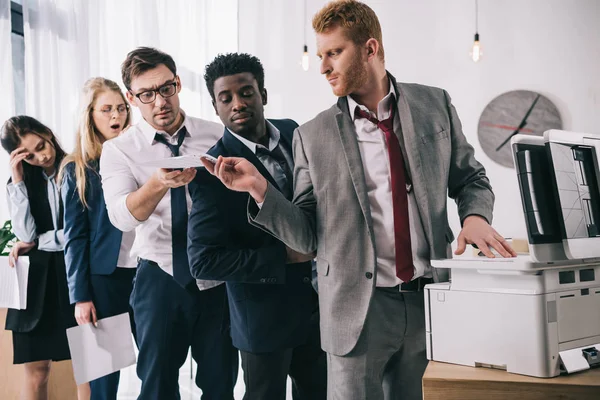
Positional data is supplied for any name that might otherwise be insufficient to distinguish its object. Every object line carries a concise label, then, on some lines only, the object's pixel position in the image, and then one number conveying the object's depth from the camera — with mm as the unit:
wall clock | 4625
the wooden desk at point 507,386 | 1179
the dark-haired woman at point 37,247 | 2781
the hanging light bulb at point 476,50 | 4422
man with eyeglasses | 2193
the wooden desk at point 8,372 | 2982
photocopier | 1247
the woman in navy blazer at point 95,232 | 2555
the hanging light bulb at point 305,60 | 4711
